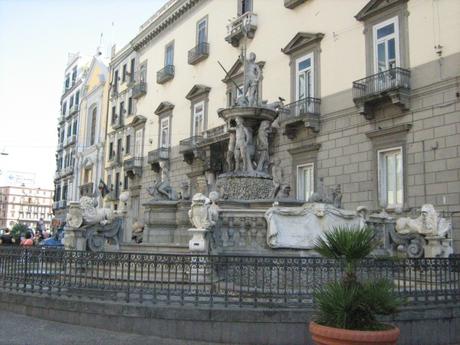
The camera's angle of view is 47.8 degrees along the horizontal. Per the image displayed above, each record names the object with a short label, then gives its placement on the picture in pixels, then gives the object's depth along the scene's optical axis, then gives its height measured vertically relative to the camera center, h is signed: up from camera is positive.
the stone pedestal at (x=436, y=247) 11.55 -0.11
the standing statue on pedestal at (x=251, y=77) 14.30 +4.46
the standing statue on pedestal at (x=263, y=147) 13.46 +2.38
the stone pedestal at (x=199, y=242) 9.65 -0.07
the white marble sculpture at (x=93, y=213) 11.68 +0.54
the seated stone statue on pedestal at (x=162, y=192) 14.50 +1.27
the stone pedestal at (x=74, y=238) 11.35 -0.04
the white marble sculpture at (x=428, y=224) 11.69 +0.40
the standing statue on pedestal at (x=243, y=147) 13.20 +2.35
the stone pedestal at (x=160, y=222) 13.32 +0.40
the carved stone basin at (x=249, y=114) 13.32 +3.21
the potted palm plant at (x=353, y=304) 4.82 -0.61
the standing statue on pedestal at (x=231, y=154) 13.63 +2.22
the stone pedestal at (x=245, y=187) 12.77 +1.27
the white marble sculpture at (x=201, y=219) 9.73 +0.37
